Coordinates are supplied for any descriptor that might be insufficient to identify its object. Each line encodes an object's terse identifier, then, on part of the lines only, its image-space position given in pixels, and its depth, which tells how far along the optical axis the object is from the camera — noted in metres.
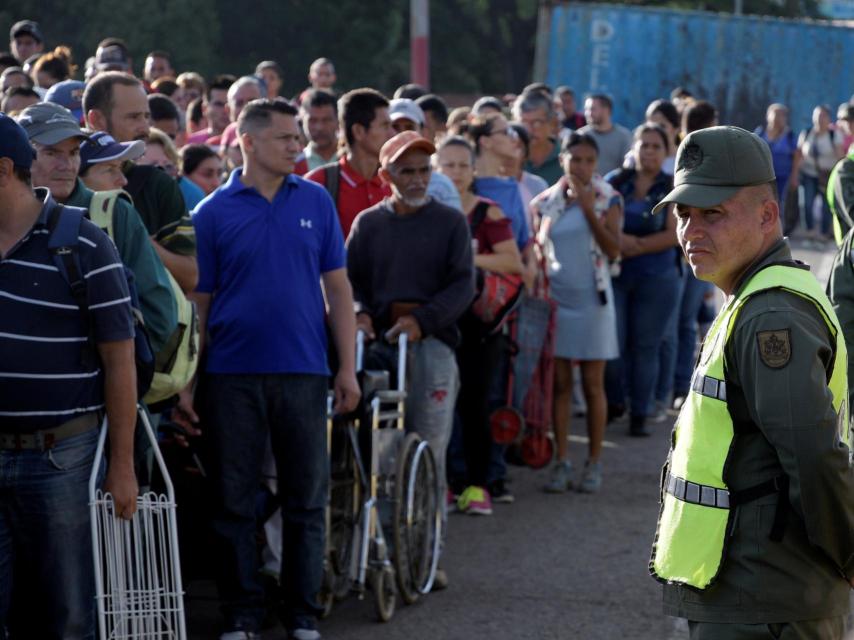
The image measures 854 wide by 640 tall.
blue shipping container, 42.98
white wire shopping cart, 7.53
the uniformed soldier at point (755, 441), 5.42
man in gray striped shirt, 7.22
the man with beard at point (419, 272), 11.70
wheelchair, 10.83
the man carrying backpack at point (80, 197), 8.33
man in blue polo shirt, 10.06
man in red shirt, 12.85
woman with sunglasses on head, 14.09
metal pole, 43.77
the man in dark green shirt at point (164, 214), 9.43
